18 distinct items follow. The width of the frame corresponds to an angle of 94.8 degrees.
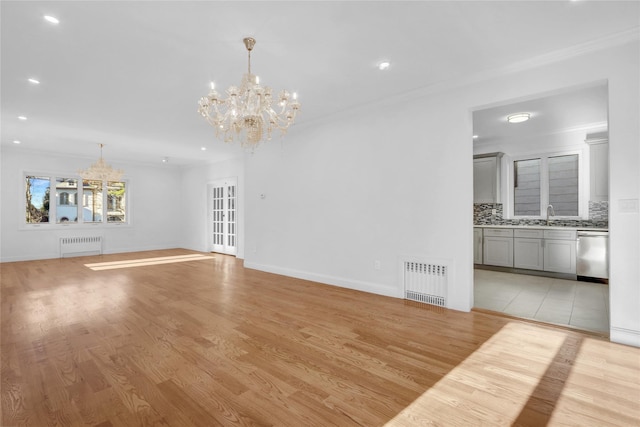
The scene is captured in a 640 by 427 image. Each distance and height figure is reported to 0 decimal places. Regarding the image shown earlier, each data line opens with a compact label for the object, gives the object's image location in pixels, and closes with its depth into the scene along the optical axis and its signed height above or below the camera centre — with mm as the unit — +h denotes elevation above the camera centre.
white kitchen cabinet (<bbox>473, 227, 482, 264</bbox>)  6230 -643
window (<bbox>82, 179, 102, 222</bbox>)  8277 +371
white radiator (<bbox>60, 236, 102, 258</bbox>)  7848 -879
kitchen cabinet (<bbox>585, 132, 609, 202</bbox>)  4766 +756
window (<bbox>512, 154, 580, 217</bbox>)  5680 +588
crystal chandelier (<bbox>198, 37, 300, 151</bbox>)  2674 +1031
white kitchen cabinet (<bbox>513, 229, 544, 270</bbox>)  5465 -671
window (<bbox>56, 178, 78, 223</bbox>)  7880 +379
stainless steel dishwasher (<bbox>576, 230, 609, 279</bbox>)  4797 -667
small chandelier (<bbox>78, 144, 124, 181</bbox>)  6988 +997
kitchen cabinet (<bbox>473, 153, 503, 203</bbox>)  6262 +805
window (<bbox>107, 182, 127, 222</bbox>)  8734 +356
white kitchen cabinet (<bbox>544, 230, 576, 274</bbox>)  5145 -660
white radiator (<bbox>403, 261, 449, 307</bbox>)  3684 -883
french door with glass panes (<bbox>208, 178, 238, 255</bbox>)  8188 -64
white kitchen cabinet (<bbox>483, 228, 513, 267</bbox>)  5836 -666
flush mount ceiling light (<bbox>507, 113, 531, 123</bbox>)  4602 +1535
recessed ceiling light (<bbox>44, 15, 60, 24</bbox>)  2385 +1594
